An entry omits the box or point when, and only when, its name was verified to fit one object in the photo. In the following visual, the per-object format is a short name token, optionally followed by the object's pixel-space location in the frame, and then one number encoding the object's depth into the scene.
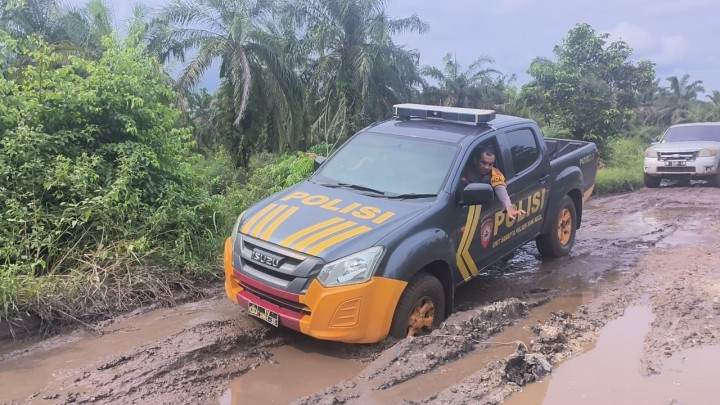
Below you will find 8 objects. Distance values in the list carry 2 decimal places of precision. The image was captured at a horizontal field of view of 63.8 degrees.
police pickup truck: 4.19
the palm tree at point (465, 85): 26.09
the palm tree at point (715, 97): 45.80
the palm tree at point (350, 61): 17.05
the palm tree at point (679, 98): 42.59
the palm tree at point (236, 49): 14.43
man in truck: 5.39
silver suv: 13.60
